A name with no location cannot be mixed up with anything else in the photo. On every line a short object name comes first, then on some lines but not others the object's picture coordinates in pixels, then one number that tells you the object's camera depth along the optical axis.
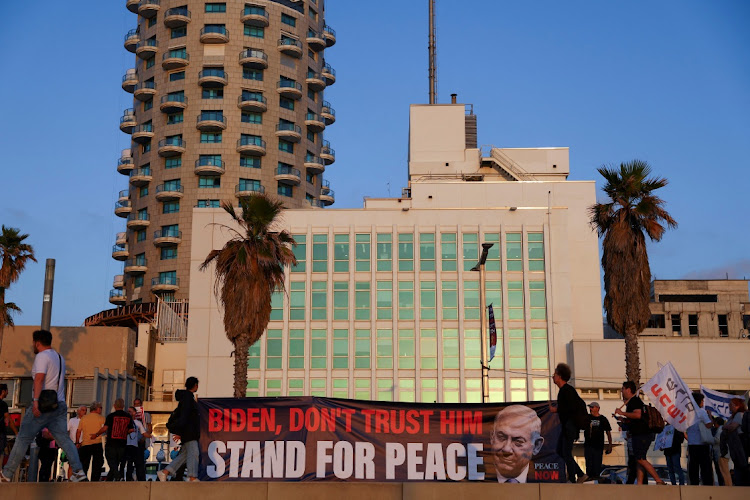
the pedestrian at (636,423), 16.34
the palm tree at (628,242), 42.09
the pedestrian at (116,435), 18.19
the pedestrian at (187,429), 16.27
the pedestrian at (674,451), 18.88
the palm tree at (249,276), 40.16
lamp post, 39.09
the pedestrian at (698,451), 17.59
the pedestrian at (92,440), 18.25
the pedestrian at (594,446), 17.20
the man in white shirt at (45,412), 13.98
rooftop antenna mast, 92.81
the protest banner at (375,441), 18.08
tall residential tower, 104.94
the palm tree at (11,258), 50.78
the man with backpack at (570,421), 15.81
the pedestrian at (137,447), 19.97
